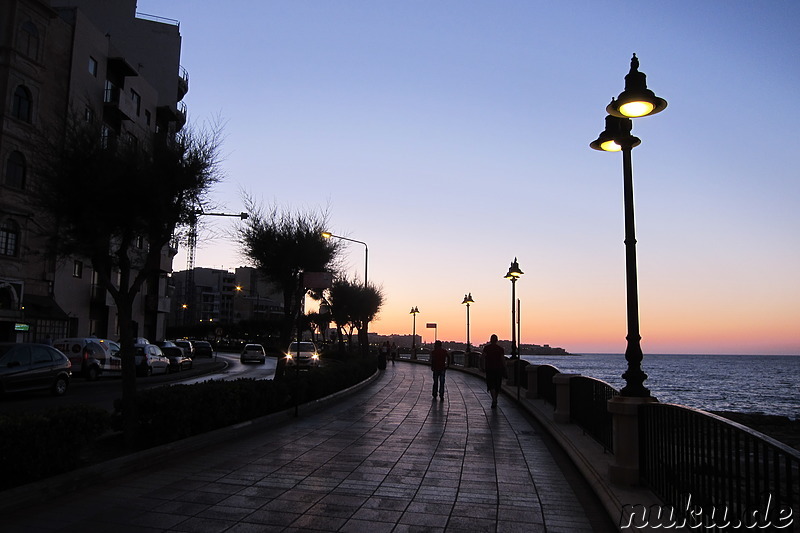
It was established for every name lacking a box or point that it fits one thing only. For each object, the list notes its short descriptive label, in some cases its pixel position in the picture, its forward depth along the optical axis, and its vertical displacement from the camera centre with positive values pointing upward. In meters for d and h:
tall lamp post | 7.31 +2.18
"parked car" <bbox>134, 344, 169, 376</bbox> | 27.64 -1.30
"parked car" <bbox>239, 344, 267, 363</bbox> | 43.75 -1.39
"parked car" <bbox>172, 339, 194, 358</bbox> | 43.14 -0.95
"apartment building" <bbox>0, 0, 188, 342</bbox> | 28.14 +11.23
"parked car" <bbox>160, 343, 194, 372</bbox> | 31.72 -1.38
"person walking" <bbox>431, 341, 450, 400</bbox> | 18.03 -0.71
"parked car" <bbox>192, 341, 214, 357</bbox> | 54.06 -1.39
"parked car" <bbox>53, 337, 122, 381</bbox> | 23.41 -0.95
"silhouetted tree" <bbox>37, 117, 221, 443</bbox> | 8.99 +1.96
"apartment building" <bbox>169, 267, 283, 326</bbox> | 135.38 +8.29
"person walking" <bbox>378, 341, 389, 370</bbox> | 35.62 -1.26
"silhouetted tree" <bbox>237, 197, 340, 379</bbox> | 19.66 +2.65
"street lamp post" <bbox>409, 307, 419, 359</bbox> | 53.72 +0.63
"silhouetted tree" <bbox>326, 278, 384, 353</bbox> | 44.94 +2.39
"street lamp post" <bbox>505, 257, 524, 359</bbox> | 22.64 +2.25
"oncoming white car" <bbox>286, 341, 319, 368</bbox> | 32.62 -1.07
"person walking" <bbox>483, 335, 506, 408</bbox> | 16.38 -0.69
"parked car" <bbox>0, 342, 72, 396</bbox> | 15.74 -1.03
